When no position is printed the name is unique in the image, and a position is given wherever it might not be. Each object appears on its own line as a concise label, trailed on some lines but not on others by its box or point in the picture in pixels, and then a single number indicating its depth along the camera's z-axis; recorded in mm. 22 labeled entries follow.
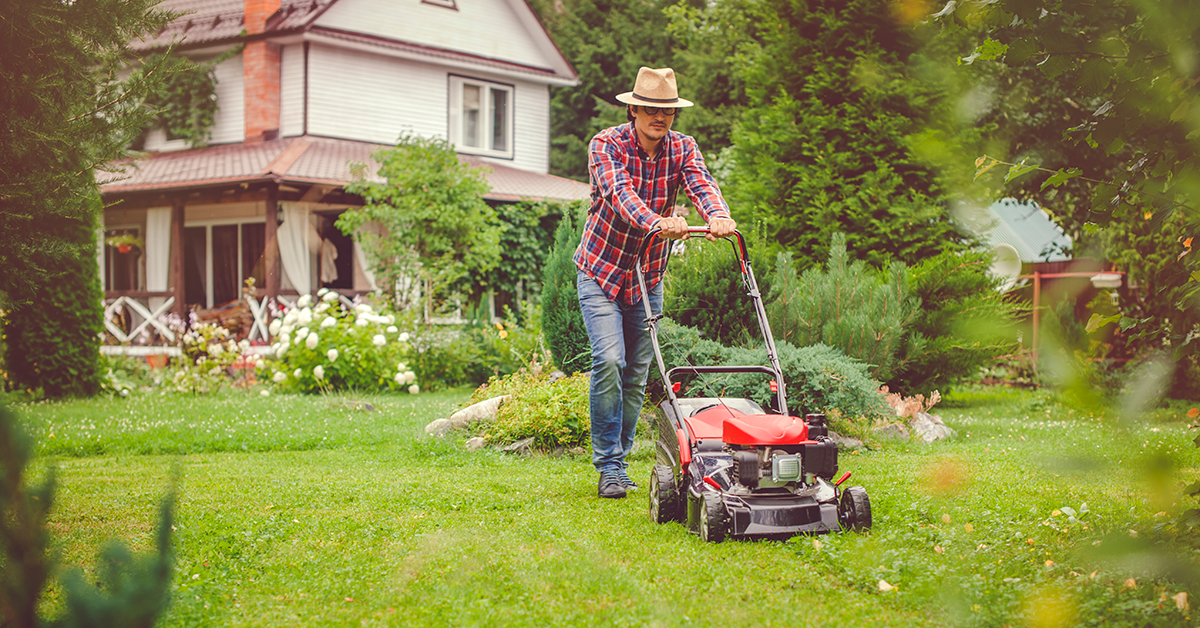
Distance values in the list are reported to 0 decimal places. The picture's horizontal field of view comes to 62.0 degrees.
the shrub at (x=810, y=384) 6082
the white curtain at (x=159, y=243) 18078
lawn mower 3559
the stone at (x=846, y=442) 6297
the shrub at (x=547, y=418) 6211
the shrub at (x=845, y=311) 7105
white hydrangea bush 10398
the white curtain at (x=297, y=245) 17094
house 16781
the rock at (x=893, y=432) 6699
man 4477
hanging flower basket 18302
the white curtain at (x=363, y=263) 17377
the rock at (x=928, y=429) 6848
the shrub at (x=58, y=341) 9812
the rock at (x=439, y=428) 6801
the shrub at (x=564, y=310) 7930
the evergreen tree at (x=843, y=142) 9305
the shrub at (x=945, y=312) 7875
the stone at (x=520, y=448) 6164
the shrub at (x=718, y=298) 7160
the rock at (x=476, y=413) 6785
